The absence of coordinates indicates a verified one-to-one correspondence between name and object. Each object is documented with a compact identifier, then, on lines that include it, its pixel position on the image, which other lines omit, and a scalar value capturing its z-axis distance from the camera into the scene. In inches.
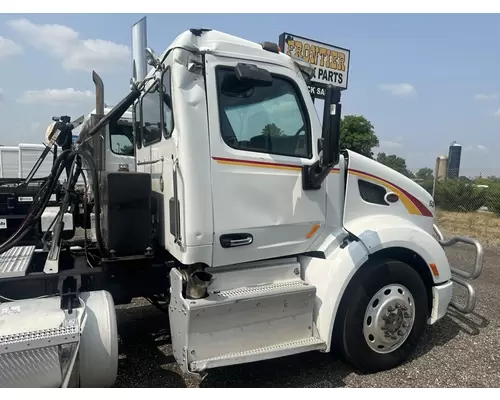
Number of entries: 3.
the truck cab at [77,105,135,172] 305.6
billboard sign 276.2
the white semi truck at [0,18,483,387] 113.0
